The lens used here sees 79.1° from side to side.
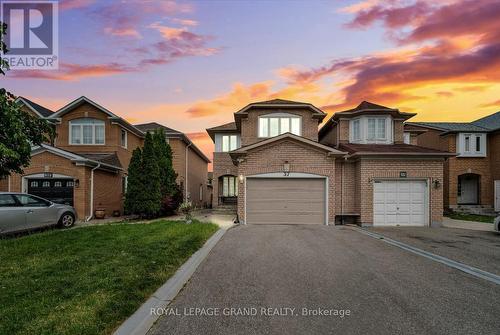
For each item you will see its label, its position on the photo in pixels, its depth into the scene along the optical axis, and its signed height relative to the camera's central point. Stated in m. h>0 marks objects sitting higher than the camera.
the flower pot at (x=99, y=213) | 17.28 -2.62
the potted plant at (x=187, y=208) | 15.24 -2.08
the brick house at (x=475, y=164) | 23.06 +0.29
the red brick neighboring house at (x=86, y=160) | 16.44 +0.47
